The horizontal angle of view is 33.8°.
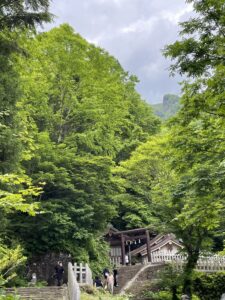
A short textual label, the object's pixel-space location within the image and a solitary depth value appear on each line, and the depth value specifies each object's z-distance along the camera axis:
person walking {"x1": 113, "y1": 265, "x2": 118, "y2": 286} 23.31
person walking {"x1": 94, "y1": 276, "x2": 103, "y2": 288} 20.14
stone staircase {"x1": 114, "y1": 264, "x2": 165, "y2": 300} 21.69
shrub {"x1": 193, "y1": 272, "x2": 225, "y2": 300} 21.30
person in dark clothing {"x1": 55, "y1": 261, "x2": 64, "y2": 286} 18.95
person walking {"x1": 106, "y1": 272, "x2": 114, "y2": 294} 20.17
